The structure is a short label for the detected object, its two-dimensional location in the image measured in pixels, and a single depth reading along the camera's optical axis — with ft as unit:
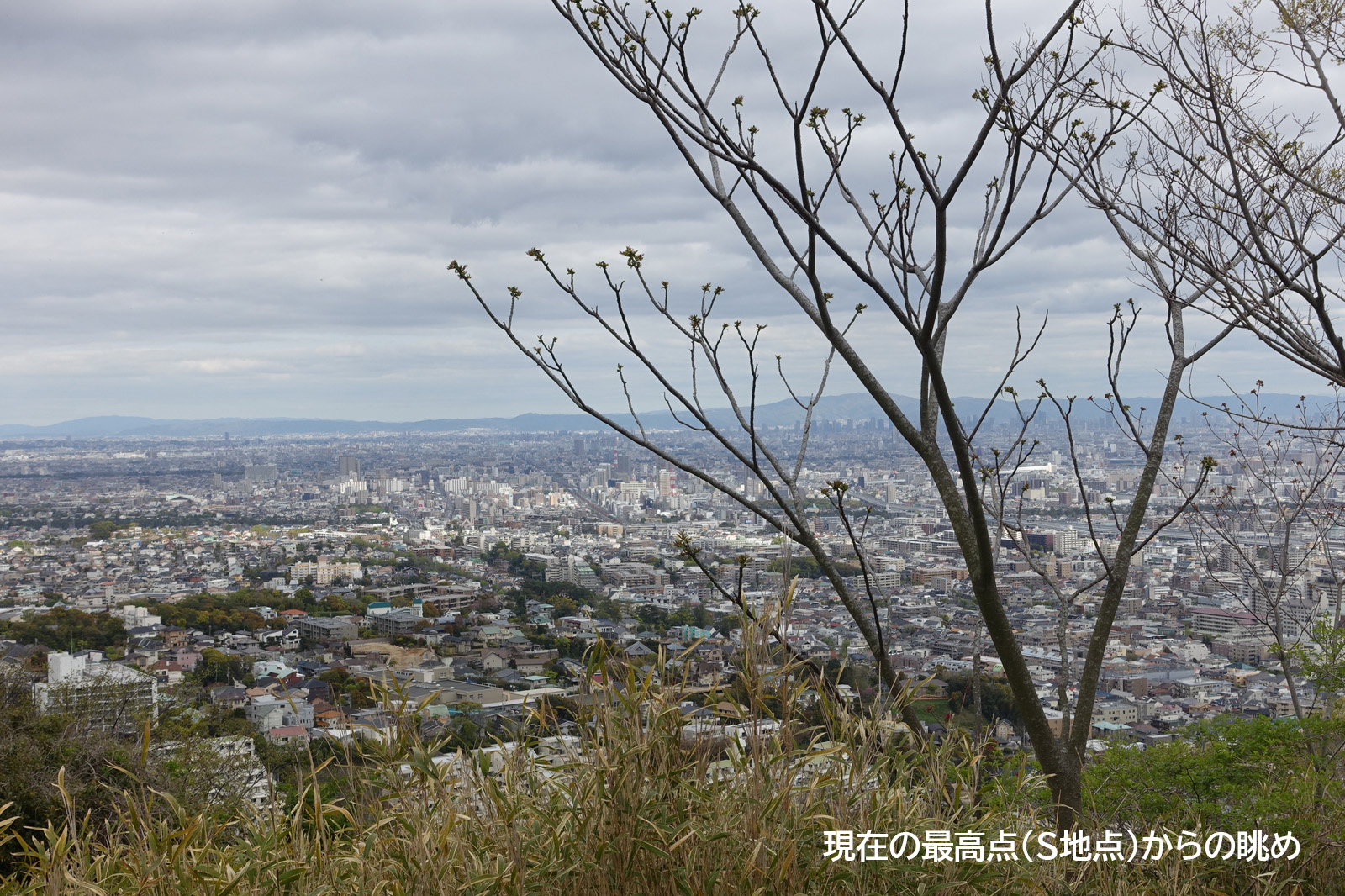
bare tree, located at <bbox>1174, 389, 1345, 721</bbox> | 17.92
